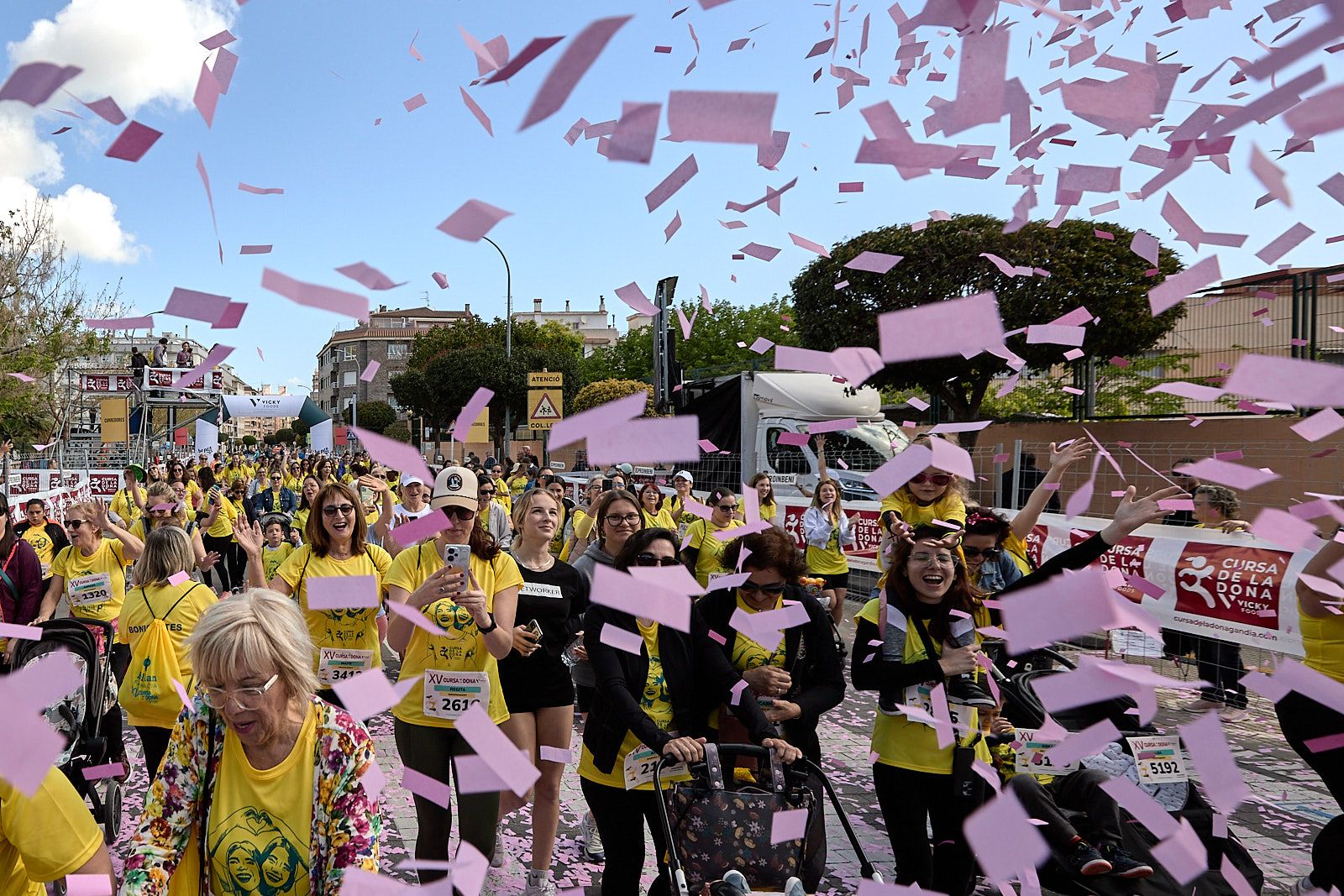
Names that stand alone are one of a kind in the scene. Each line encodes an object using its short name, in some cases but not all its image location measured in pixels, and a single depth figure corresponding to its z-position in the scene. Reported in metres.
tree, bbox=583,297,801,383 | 42.44
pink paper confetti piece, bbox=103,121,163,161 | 2.10
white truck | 12.92
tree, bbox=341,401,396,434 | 74.81
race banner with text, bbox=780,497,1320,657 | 5.75
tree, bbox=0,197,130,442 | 19.98
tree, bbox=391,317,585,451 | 40.00
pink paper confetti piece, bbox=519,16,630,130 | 1.71
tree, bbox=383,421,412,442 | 68.90
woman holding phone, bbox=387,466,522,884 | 3.42
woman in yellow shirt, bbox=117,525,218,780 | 4.13
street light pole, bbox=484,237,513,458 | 25.41
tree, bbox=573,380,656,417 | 25.72
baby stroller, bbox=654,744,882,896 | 2.84
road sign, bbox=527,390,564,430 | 13.71
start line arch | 23.66
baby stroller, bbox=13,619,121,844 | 3.97
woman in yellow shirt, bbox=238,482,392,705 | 4.36
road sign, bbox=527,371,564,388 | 14.30
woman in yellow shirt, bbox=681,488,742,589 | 6.82
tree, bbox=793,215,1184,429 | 15.84
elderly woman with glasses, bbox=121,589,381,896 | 2.08
